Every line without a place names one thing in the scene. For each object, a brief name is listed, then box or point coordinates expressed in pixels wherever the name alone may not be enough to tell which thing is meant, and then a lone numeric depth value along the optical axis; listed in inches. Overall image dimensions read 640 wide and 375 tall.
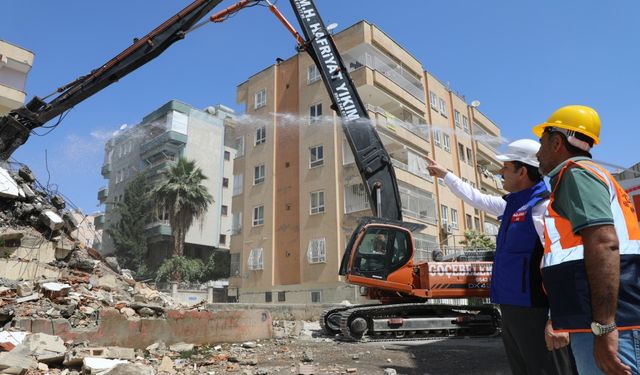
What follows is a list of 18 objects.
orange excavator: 372.8
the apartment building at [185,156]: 1721.2
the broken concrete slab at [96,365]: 194.7
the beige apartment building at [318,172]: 1045.8
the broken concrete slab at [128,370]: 182.7
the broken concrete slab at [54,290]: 300.9
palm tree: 1513.3
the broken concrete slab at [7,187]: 414.8
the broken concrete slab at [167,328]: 250.7
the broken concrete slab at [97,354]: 208.2
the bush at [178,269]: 1486.2
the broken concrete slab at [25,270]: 356.2
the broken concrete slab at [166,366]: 217.5
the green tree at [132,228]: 1694.1
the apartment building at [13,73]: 1108.5
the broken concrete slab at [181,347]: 272.5
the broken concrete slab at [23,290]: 295.3
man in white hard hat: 116.0
